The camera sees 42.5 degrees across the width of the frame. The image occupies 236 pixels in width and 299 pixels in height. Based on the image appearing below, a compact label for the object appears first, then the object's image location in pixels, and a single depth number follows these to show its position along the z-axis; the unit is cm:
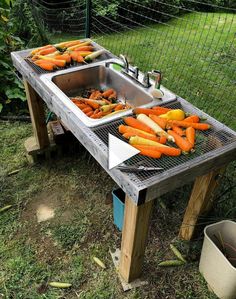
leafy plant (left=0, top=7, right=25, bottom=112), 384
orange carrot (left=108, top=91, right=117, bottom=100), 254
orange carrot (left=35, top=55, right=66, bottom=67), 250
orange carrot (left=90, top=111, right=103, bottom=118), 214
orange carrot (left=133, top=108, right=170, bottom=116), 198
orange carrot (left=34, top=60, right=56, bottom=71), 244
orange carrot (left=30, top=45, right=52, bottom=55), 268
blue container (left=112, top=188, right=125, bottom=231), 230
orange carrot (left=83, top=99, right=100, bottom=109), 231
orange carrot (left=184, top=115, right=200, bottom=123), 192
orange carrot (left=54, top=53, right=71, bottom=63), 257
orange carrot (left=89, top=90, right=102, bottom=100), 249
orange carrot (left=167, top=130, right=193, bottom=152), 171
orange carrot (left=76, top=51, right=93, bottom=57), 268
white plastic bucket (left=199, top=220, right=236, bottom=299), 191
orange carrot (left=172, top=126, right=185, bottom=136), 183
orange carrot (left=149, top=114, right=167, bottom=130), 187
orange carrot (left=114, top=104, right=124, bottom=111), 226
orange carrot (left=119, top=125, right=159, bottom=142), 177
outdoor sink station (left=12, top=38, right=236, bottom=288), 160
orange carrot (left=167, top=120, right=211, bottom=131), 188
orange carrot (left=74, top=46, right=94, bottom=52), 277
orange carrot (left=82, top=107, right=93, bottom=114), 217
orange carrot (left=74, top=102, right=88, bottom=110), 220
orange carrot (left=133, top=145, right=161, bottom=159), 167
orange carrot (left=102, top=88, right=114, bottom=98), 255
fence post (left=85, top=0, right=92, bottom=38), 347
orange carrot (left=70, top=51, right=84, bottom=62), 262
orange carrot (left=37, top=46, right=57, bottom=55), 265
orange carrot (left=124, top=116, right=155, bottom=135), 185
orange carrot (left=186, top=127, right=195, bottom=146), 177
